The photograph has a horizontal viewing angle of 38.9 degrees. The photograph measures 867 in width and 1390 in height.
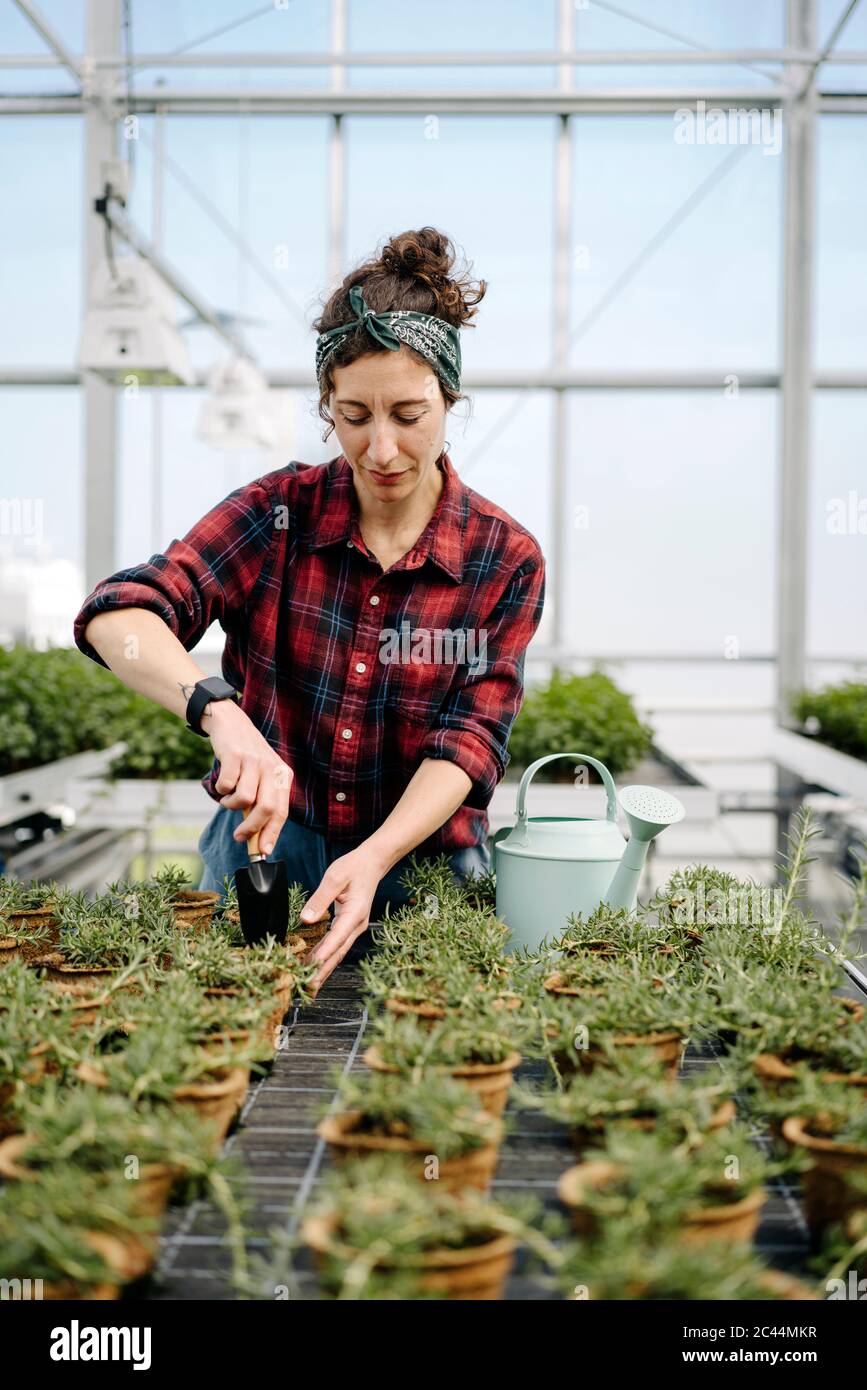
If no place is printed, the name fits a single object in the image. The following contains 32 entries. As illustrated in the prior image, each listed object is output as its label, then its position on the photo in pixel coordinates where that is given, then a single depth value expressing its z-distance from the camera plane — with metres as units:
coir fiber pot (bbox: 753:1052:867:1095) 0.98
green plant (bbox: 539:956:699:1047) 1.08
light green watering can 1.50
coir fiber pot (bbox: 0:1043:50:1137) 0.98
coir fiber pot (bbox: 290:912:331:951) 1.54
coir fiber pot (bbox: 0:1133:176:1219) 0.80
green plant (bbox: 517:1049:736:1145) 0.88
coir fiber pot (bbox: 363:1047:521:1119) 0.98
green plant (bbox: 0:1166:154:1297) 0.71
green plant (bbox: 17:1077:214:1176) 0.81
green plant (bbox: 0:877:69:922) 1.54
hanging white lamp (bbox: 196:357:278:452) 5.16
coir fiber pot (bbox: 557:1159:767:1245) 0.75
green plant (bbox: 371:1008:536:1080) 0.99
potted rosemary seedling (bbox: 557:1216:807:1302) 0.67
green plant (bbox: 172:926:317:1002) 1.22
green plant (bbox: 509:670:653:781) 3.81
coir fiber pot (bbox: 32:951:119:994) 1.29
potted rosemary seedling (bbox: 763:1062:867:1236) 0.84
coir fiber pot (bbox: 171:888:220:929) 1.57
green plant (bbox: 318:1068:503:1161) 0.85
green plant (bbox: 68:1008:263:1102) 0.92
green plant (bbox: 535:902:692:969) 1.35
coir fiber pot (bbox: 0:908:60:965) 1.39
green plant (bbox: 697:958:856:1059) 1.04
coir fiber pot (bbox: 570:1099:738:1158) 0.90
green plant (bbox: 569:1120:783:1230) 0.74
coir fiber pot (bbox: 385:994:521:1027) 1.14
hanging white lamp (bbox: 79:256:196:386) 3.99
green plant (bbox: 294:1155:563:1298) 0.69
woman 1.70
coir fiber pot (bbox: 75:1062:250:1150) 0.93
